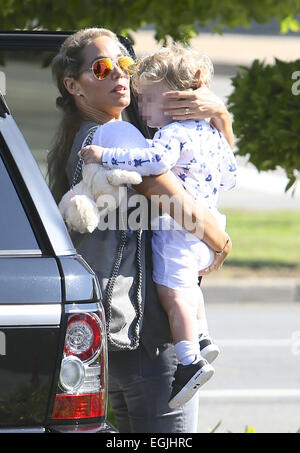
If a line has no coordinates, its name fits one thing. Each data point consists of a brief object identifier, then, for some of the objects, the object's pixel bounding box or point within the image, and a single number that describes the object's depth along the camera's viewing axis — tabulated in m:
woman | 6.38
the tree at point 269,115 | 9.99
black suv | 5.11
